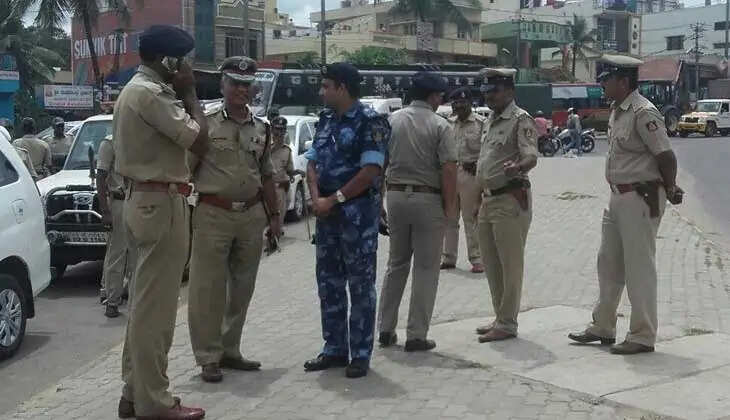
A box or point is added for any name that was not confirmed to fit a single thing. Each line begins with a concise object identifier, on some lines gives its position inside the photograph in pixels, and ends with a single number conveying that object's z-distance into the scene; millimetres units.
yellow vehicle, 45250
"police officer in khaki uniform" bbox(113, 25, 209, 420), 4613
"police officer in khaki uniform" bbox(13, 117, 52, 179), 12617
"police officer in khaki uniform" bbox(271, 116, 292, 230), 10680
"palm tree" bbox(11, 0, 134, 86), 38250
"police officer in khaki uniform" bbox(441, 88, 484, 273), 9586
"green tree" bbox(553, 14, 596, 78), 66625
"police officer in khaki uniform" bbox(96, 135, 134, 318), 8008
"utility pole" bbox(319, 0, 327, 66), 39688
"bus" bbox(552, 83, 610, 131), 47531
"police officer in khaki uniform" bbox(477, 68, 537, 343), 6496
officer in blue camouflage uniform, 5617
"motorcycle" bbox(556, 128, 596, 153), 34812
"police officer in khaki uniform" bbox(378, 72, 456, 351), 6148
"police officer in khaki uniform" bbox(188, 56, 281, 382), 5633
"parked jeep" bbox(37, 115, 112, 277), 9453
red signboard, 50312
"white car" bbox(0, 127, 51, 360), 6852
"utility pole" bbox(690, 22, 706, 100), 60312
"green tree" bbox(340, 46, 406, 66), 54344
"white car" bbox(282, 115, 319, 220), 14859
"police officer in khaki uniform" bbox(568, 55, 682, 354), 5949
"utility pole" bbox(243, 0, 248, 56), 38844
